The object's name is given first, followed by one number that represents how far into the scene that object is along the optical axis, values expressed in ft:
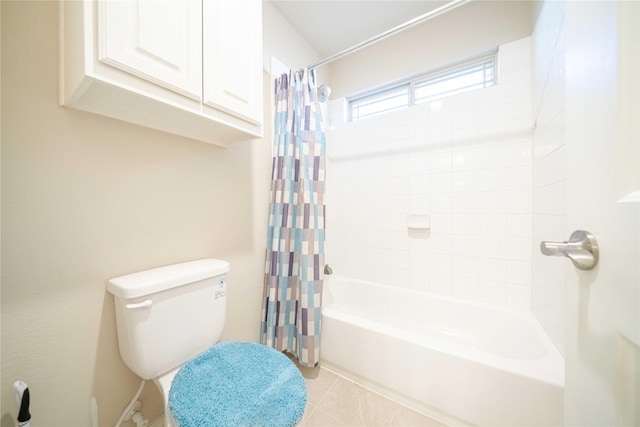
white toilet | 2.10
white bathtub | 3.03
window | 5.44
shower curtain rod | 3.76
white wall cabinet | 1.98
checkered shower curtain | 4.47
